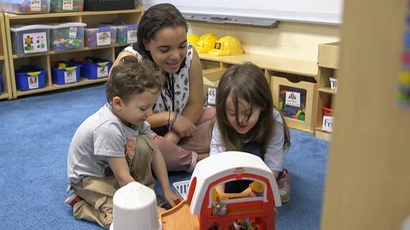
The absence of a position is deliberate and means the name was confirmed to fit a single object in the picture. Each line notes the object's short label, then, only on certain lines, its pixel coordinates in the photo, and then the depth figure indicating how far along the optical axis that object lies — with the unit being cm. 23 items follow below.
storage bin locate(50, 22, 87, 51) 276
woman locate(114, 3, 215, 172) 151
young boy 123
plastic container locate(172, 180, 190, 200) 146
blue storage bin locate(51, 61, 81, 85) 286
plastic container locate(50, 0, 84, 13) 278
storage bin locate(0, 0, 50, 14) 261
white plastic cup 97
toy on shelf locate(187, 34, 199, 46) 290
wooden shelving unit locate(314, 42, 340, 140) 191
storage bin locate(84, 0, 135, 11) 296
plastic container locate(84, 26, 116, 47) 295
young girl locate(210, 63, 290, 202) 119
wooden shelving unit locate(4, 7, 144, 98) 266
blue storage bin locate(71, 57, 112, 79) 303
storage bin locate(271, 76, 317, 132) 210
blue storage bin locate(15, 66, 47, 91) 270
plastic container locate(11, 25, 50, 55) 259
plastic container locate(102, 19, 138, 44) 310
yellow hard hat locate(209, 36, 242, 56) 262
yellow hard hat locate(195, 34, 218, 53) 274
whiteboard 229
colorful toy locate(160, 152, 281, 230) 94
